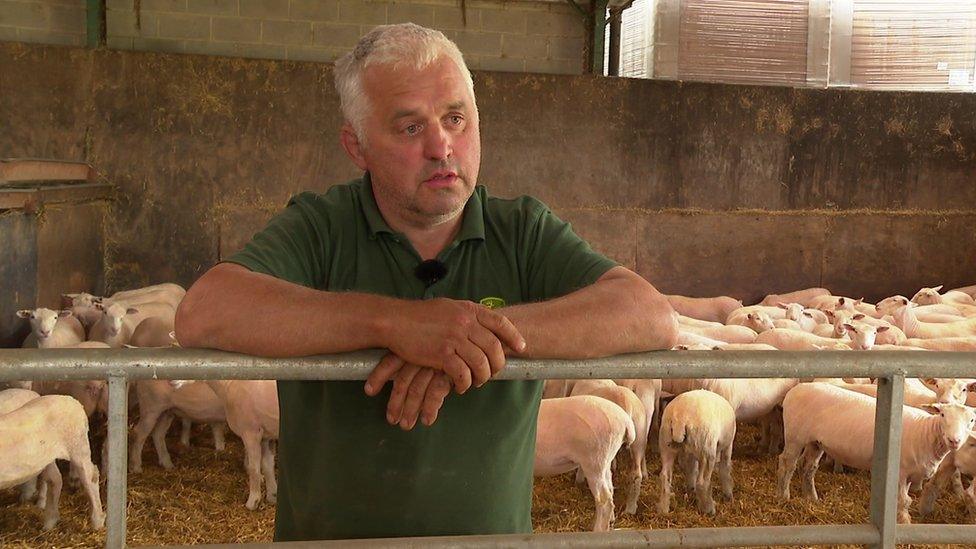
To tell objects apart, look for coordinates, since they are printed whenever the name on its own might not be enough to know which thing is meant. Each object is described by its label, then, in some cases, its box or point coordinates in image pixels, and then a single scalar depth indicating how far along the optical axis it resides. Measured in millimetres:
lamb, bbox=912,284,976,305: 10078
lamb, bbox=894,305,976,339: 8469
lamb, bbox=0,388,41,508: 5215
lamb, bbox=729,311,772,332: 8305
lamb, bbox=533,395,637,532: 5172
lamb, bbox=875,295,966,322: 9070
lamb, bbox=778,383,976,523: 5191
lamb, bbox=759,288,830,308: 10212
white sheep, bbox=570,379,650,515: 5633
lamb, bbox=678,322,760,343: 8008
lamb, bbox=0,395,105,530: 4734
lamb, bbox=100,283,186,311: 8230
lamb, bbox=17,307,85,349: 6492
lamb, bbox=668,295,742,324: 9891
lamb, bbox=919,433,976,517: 5535
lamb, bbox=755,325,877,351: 7191
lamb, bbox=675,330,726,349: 7030
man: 1822
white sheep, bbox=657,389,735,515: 5578
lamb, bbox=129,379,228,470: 6184
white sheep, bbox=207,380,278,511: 5684
